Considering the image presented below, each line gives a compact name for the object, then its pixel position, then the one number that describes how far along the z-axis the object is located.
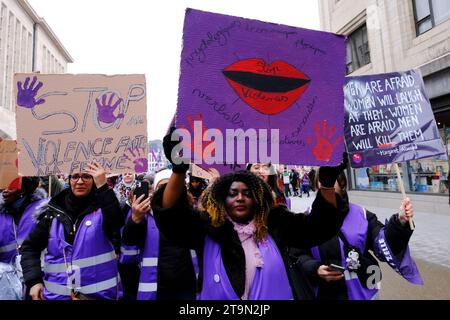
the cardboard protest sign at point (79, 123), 2.53
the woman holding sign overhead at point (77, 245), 2.26
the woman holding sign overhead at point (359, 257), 2.13
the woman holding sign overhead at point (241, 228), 1.60
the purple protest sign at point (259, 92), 1.76
